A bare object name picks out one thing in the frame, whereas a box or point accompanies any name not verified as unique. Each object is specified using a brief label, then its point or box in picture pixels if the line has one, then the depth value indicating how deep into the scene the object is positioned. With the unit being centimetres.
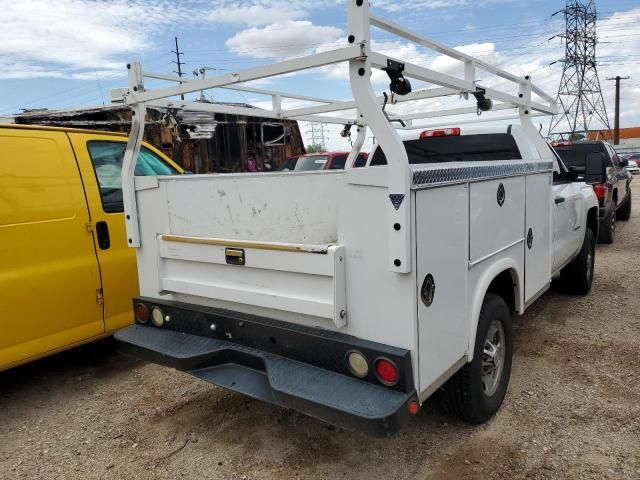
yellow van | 336
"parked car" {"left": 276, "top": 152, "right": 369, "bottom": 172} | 1127
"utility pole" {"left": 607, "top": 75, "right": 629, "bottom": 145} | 5516
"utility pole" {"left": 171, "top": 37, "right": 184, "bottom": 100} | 4179
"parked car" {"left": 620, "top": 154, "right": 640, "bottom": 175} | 3584
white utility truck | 222
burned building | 1405
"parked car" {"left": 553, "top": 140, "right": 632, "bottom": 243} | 867
